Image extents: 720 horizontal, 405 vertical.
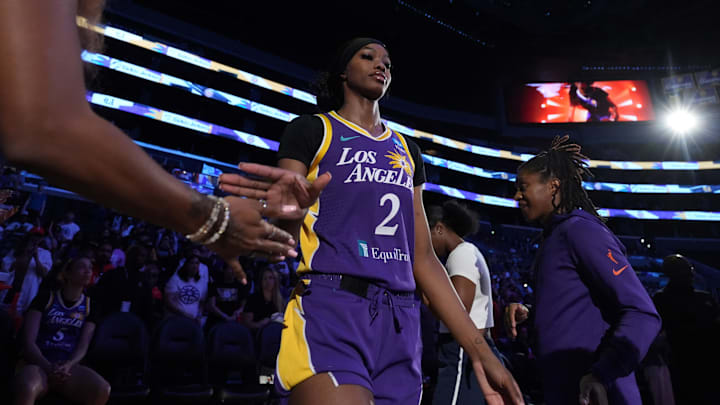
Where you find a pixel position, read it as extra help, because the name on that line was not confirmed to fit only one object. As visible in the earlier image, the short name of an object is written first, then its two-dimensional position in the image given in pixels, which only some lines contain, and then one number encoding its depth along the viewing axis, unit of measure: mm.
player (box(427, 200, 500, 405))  3555
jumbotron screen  30562
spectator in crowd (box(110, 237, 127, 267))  7453
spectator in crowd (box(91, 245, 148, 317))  5531
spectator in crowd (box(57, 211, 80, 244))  8805
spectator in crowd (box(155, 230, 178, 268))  8551
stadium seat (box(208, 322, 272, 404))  5320
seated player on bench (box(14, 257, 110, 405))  4043
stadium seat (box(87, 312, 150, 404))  4780
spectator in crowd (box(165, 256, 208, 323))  5984
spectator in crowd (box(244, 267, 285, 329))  6234
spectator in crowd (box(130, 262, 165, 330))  5883
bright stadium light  30398
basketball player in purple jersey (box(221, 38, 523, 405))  1608
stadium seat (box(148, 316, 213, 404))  4984
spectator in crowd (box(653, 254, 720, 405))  4344
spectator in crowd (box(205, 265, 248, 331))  6270
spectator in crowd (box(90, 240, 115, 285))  6452
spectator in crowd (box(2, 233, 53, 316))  5672
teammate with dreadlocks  1851
